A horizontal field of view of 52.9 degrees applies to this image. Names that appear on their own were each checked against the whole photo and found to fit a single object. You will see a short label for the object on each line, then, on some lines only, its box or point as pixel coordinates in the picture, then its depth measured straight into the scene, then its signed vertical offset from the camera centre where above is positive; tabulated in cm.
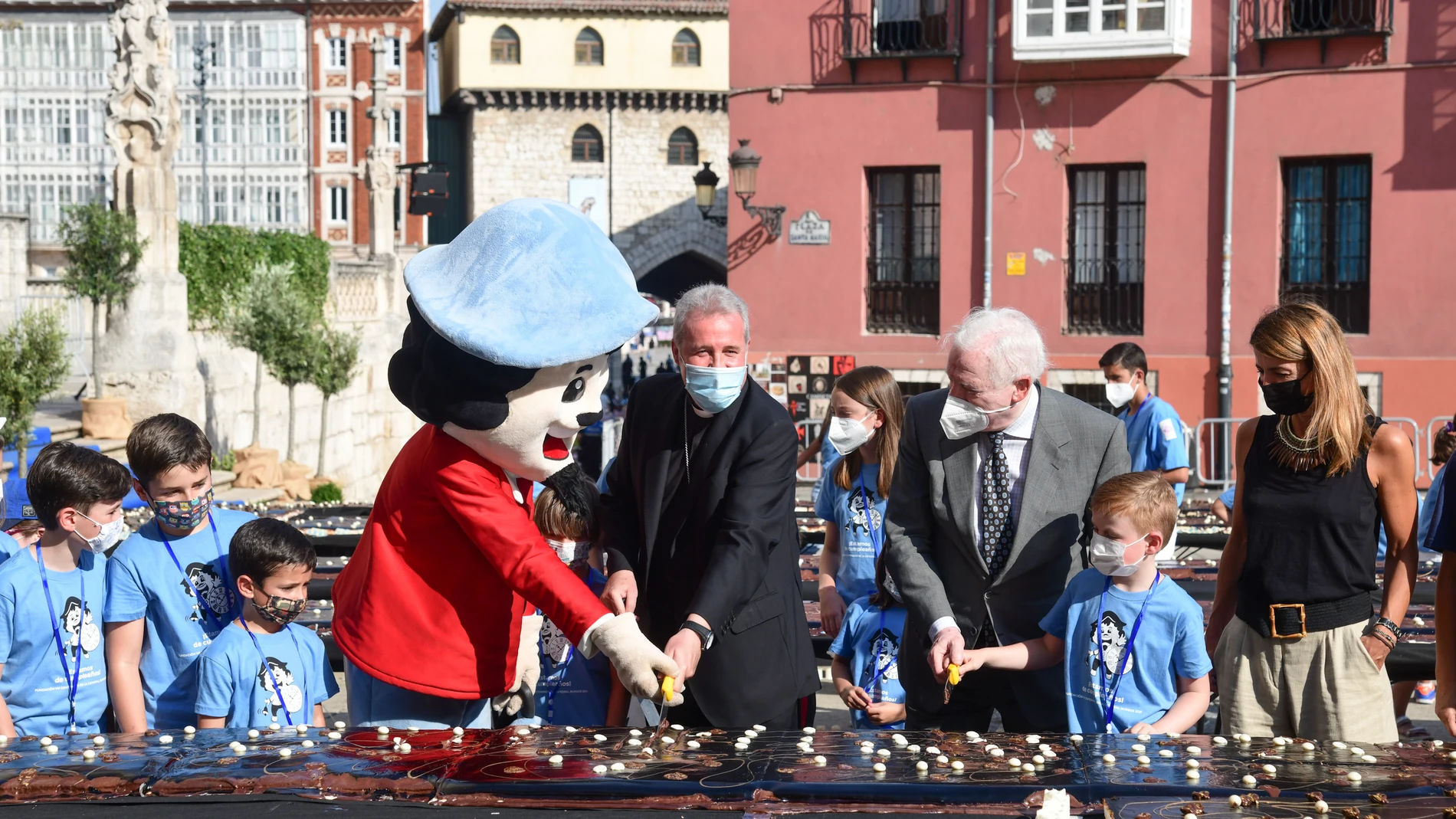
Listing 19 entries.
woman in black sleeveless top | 373 -61
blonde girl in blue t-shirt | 485 -57
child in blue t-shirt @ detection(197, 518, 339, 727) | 377 -89
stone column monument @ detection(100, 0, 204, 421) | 1491 +107
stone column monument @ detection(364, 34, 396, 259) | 2417 +229
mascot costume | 311 -35
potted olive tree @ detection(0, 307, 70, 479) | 1141 -44
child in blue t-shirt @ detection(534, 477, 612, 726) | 418 -104
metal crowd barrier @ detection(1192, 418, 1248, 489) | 1442 -153
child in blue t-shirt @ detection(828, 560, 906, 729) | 444 -108
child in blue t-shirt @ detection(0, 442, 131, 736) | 386 -78
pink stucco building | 1736 +170
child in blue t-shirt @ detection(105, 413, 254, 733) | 384 -73
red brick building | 4859 +649
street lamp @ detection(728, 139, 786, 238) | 1878 +166
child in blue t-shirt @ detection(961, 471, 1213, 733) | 370 -83
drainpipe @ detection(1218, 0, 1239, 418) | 1795 +71
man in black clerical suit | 370 -54
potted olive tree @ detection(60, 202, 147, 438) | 1480 +55
